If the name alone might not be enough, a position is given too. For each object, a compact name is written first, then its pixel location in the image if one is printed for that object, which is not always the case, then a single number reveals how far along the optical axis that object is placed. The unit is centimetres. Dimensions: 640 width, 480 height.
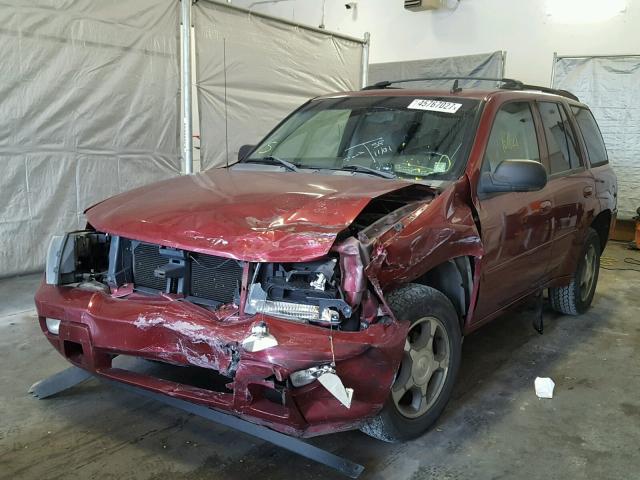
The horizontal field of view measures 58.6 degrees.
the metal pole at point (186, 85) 543
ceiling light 854
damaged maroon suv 212
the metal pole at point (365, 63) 810
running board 232
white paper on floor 324
